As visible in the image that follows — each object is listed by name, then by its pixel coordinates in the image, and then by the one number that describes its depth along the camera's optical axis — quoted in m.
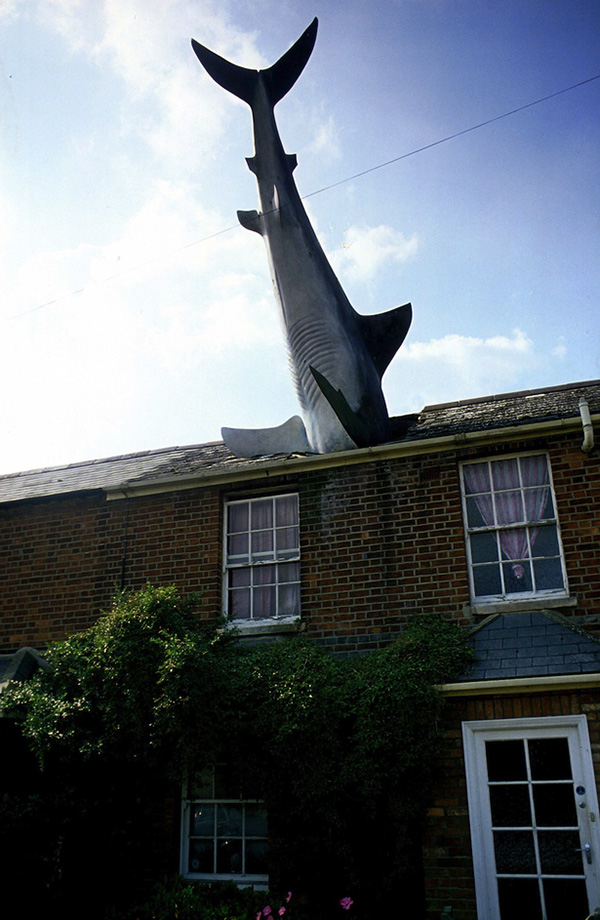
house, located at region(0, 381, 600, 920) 7.79
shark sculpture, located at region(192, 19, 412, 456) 11.34
